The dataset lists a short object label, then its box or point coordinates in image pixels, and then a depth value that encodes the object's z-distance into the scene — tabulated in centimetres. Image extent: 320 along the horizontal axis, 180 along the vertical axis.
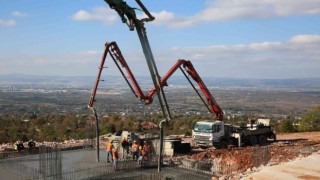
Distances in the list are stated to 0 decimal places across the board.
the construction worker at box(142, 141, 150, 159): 2059
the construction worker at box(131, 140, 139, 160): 2103
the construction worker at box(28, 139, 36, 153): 2379
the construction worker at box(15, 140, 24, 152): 2349
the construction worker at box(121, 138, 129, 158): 2281
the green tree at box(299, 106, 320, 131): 3953
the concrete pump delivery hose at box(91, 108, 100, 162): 2085
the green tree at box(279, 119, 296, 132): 3816
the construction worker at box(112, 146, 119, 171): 1883
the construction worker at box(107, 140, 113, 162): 2088
